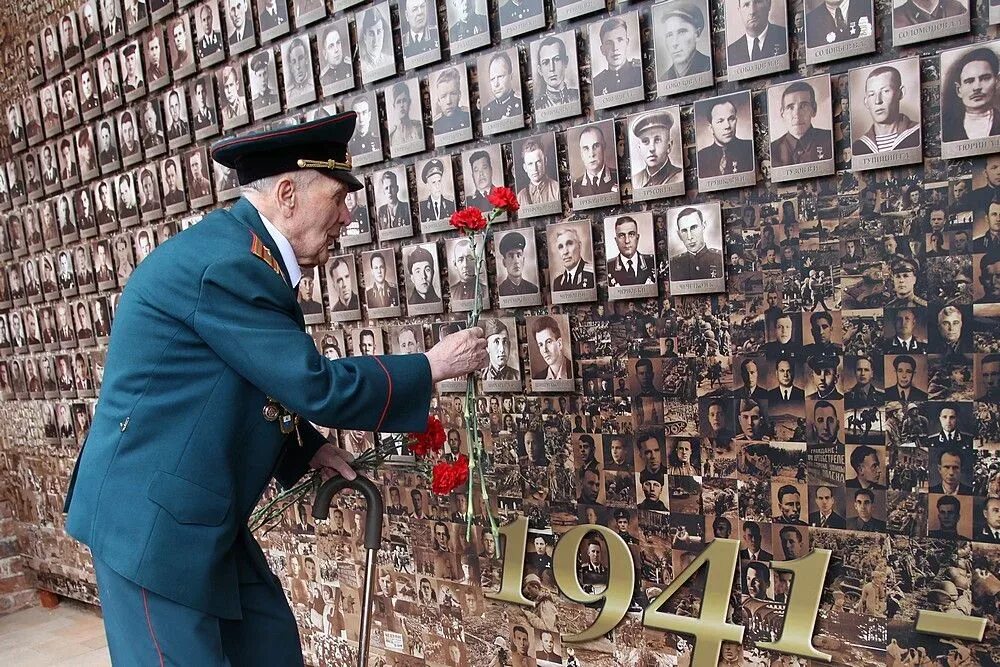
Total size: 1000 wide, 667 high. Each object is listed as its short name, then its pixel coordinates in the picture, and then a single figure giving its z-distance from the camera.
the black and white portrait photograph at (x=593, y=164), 2.22
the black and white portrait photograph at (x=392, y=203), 2.78
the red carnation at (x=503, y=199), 2.12
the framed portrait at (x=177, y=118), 3.53
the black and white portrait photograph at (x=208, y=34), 3.30
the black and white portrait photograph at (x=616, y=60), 2.13
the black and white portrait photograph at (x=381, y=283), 2.87
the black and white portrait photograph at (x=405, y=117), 2.68
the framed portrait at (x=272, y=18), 3.04
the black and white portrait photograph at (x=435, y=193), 2.64
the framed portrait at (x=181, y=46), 3.45
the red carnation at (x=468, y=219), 2.12
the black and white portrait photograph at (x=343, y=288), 3.03
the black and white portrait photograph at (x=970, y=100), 1.64
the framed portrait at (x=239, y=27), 3.17
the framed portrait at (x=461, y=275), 2.60
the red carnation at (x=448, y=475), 2.12
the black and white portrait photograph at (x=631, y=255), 2.17
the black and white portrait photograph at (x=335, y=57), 2.85
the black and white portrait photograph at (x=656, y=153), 2.09
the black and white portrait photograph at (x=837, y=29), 1.77
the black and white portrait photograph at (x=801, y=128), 1.84
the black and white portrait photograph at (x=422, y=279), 2.73
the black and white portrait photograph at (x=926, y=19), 1.66
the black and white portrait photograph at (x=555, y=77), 2.26
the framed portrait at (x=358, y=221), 2.92
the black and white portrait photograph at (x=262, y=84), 3.12
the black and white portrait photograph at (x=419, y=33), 2.58
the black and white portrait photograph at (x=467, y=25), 2.44
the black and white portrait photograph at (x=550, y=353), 2.39
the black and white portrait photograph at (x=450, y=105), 2.54
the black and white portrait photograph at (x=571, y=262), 2.30
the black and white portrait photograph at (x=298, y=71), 2.99
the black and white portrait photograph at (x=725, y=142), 1.96
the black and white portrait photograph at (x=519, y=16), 2.31
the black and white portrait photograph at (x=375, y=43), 2.71
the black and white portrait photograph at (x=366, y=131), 2.82
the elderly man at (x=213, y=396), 1.74
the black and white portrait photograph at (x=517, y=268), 2.43
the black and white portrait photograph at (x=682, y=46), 2.01
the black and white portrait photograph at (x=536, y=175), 2.34
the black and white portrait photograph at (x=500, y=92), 2.40
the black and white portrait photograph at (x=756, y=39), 1.88
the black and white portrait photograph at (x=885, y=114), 1.73
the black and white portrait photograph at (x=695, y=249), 2.04
